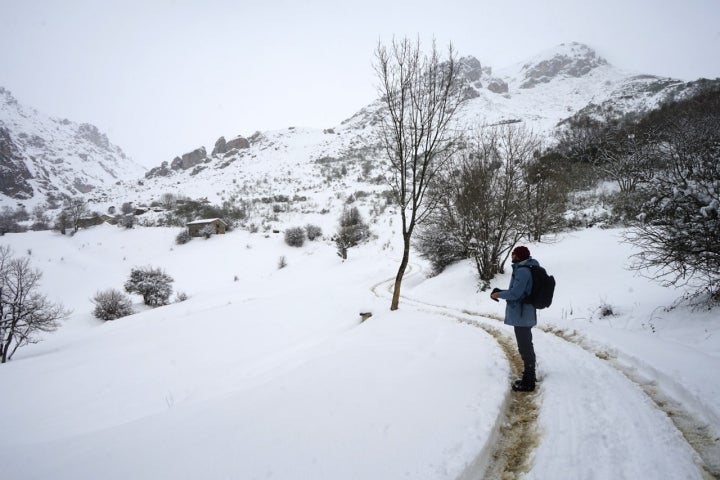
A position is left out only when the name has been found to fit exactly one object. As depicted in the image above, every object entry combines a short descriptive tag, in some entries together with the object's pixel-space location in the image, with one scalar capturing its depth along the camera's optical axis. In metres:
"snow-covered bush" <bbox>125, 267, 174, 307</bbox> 22.81
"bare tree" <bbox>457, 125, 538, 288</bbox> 12.98
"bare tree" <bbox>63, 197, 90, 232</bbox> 42.12
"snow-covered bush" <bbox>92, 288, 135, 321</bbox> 19.69
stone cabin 37.99
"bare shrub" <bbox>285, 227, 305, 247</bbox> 36.38
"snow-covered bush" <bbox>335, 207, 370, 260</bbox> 31.16
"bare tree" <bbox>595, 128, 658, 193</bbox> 18.42
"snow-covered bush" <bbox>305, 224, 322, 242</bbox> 38.22
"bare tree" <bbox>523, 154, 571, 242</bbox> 17.02
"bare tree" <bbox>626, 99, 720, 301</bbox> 5.40
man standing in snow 4.04
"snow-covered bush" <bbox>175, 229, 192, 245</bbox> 37.47
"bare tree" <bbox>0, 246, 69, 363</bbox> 14.98
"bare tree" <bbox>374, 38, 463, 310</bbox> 8.51
